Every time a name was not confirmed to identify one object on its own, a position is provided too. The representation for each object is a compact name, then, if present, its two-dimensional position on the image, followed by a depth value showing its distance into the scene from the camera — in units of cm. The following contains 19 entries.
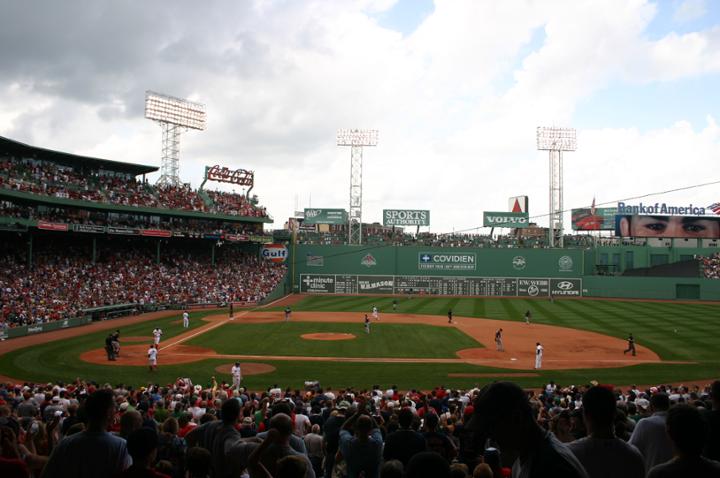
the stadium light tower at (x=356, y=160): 7031
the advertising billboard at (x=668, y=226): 7125
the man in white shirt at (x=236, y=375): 2016
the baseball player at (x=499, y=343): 2904
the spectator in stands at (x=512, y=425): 270
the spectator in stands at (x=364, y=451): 579
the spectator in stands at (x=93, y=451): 427
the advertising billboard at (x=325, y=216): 7744
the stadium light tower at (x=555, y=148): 7256
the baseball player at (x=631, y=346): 2786
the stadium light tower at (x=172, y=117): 6266
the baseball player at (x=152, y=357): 2314
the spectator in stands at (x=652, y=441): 498
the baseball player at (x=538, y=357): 2431
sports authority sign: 7681
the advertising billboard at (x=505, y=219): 7700
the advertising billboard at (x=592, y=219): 8837
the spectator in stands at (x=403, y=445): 579
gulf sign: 6756
